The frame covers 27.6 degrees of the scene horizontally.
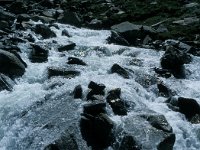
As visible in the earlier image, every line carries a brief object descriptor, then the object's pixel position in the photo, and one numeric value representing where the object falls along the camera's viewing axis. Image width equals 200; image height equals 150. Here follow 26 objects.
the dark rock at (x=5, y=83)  14.60
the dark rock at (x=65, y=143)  11.41
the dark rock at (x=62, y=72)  16.05
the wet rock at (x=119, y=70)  16.36
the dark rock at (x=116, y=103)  13.38
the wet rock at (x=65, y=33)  22.19
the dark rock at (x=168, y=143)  11.93
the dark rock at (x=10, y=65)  15.70
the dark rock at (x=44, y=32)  21.53
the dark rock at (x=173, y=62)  17.75
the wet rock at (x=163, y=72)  17.23
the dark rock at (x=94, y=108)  12.74
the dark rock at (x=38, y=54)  17.94
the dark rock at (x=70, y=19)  25.08
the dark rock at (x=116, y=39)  21.20
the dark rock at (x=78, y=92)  13.93
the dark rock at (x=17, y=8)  26.37
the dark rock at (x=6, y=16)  23.41
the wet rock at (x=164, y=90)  15.59
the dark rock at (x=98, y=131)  12.14
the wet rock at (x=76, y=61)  17.52
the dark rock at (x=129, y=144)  11.80
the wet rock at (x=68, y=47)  19.61
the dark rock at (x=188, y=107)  14.03
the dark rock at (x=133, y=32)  21.97
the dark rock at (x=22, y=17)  23.65
